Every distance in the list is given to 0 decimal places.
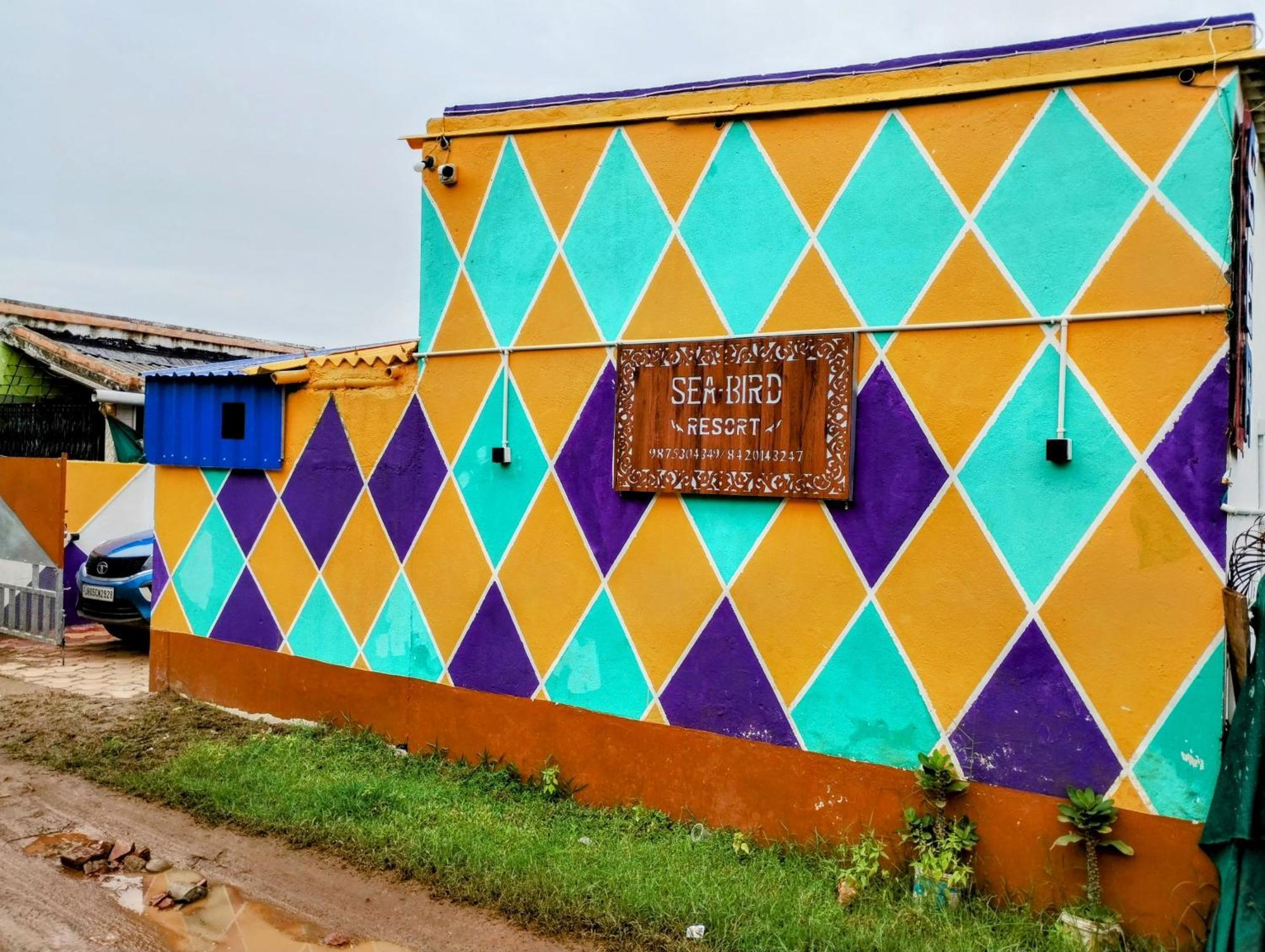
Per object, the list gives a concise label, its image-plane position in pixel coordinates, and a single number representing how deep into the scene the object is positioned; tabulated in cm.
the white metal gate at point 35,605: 968
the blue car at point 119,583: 932
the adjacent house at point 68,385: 1223
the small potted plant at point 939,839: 421
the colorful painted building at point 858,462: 400
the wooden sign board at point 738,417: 481
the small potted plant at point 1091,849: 387
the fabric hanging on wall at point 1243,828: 336
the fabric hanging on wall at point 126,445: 1214
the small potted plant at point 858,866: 430
